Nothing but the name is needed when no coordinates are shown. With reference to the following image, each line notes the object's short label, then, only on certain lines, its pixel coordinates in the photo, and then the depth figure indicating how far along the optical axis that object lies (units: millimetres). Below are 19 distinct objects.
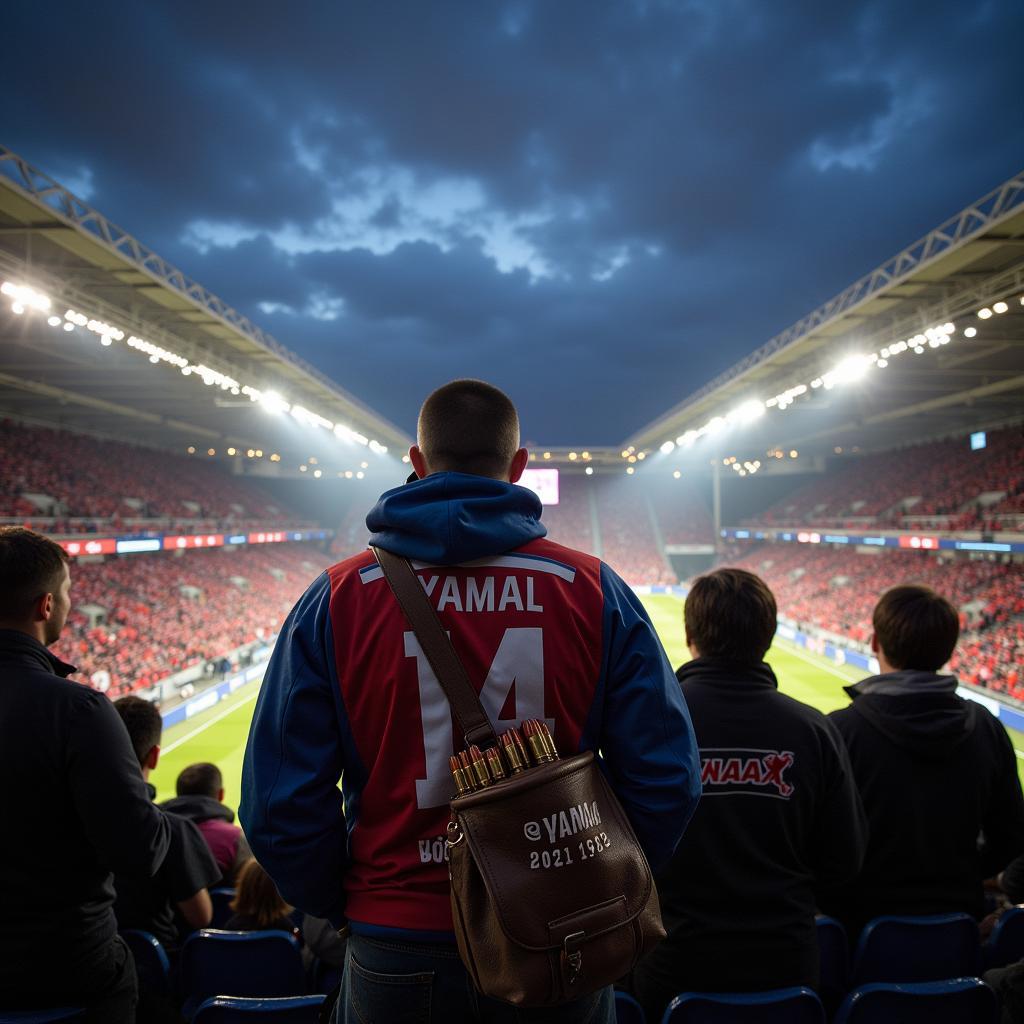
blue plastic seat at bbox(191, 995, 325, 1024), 2426
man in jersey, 1564
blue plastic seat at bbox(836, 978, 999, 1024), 2324
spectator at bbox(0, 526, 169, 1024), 2170
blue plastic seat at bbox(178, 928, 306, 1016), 3021
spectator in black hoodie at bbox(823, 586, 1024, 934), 2787
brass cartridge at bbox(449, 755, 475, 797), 1427
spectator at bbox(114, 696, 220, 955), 3033
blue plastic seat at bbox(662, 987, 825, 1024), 2184
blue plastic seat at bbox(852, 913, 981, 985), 2721
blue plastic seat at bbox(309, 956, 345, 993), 3146
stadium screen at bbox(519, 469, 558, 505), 33594
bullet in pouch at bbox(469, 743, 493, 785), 1409
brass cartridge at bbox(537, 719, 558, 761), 1461
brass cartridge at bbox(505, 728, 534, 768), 1441
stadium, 15812
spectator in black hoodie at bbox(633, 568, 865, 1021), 2363
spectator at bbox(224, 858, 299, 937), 3498
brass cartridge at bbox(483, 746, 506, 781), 1413
